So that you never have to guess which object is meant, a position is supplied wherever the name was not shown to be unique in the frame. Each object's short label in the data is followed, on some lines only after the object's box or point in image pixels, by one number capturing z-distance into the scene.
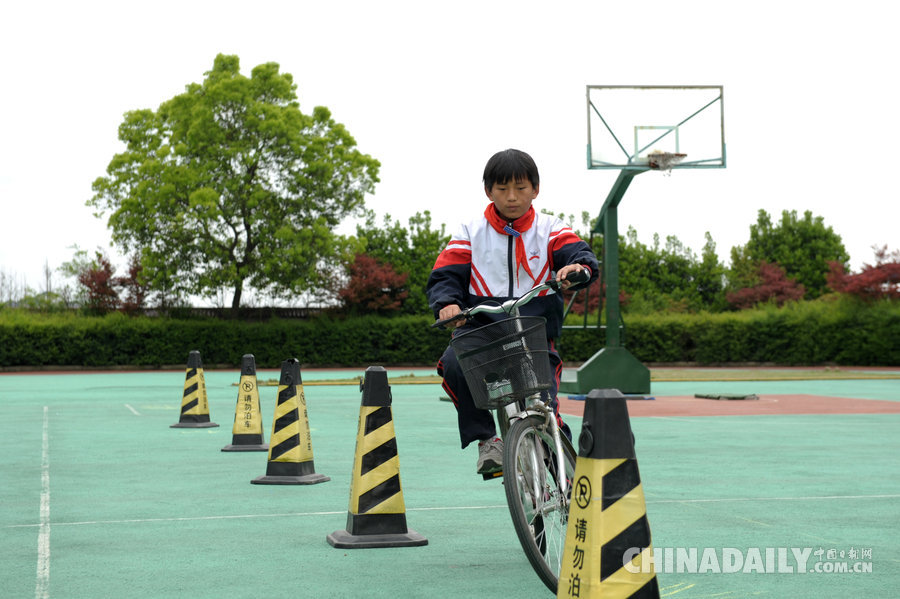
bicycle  3.77
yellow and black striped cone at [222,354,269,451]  9.59
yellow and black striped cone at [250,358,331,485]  7.26
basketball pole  17.84
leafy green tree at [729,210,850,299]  66.69
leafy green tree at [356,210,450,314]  55.78
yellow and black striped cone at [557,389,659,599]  2.61
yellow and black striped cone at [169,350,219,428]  12.35
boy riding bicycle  4.29
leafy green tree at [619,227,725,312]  65.00
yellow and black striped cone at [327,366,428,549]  5.09
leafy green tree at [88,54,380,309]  40.31
